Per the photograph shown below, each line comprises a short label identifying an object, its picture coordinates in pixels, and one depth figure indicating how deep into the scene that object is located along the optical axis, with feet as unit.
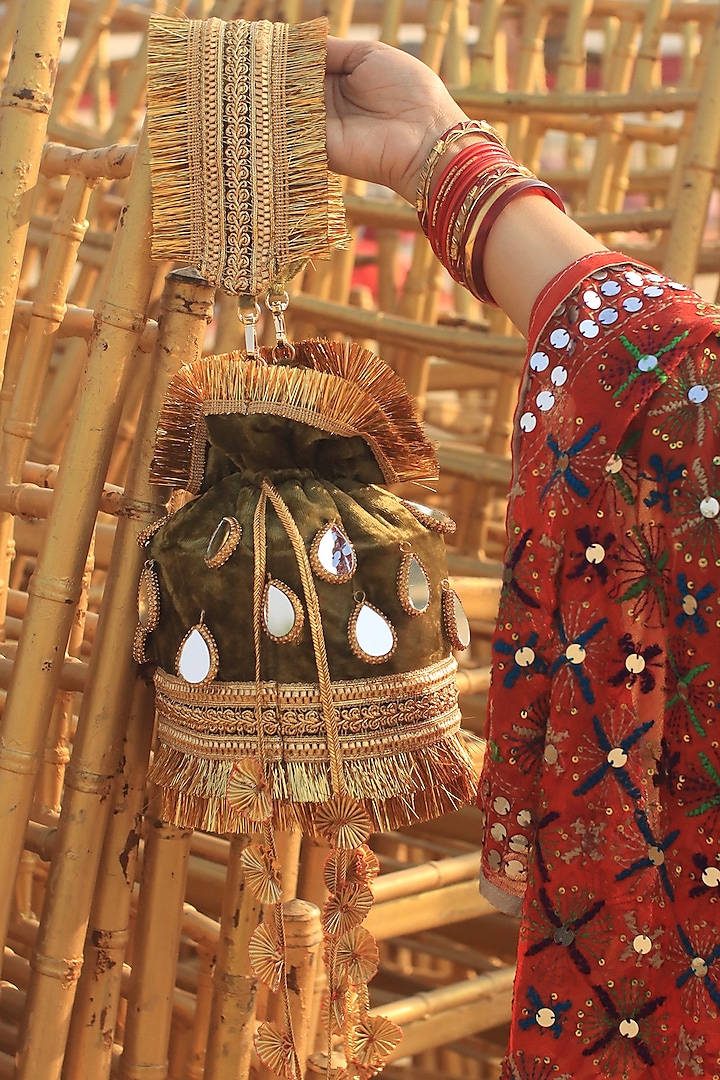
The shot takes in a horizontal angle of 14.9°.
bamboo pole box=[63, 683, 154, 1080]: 5.71
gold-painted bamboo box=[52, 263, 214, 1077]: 5.63
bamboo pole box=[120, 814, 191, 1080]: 5.73
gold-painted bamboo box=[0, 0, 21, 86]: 12.65
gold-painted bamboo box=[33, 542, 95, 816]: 6.22
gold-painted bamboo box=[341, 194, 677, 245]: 8.13
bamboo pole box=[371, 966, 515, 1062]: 6.56
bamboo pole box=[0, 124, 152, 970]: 5.65
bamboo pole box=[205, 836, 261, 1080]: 5.77
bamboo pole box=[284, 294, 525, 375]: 8.25
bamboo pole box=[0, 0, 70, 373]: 5.72
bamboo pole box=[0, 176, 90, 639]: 6.08
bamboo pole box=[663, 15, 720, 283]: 7.86
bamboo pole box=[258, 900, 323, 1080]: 5.88
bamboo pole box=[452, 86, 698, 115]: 8.32
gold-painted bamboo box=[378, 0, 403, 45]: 10.74
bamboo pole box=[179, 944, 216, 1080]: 6.55
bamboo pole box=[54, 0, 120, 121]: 12.42
